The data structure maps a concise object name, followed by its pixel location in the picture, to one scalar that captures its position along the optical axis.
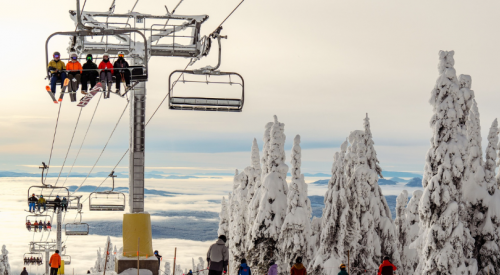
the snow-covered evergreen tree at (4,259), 96.29
